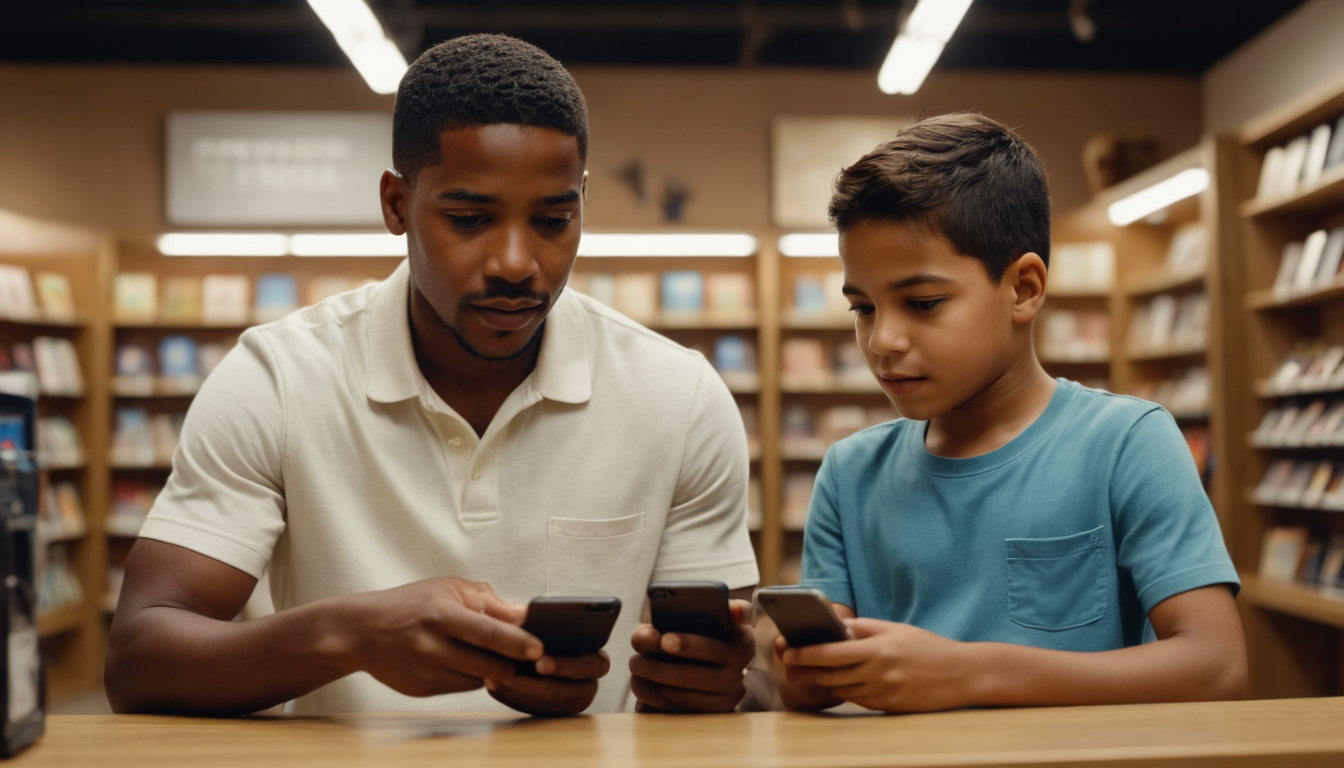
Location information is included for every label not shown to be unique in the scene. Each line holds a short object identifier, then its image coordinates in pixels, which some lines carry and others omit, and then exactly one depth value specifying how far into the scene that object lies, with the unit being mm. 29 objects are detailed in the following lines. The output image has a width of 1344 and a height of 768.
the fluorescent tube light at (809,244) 5801
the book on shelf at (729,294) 5879
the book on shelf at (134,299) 5805
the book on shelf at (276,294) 5852
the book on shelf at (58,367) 5332
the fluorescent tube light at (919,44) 4492
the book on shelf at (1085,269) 5855
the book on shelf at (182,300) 5824
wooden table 775
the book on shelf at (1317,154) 4152
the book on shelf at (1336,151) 4067
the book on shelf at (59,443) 5375
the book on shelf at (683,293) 5840
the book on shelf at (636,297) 5793
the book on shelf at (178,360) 5855
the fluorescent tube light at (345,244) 5832
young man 1266
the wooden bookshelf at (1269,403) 4488
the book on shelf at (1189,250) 5035
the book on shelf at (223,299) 5815
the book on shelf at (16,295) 5105
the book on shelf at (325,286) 5871
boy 1109
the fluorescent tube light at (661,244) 5727
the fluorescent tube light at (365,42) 4324
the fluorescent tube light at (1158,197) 4904
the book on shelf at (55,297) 5465
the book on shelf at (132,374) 5750
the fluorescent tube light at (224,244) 5844
